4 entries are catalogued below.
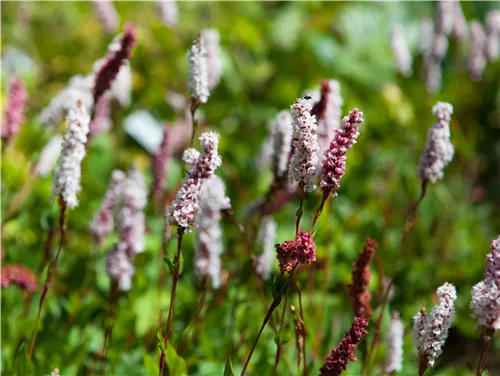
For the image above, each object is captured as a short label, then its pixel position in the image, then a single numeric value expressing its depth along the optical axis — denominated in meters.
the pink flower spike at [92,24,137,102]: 1.22
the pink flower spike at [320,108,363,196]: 1.09
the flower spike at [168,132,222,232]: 1.10
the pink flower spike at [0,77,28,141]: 1.35
